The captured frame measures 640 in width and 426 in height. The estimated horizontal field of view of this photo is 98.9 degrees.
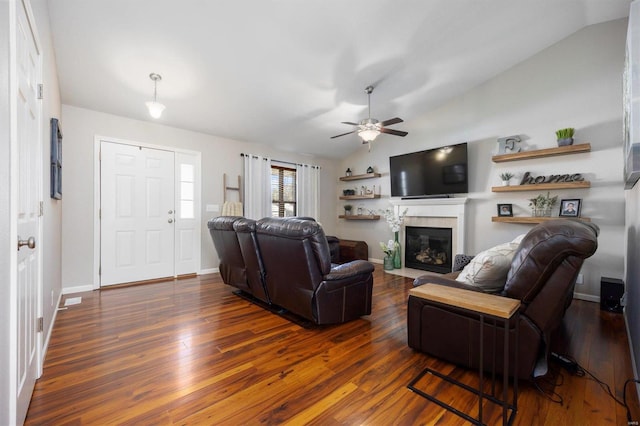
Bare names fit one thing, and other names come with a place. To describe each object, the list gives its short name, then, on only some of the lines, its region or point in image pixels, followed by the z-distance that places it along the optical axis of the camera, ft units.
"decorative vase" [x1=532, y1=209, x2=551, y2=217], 12.60
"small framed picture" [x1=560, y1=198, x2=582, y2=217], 11.87
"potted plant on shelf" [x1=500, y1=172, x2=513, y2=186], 13.83
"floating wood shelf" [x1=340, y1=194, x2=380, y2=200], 20.02
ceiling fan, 12.03
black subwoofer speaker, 10.29
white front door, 13.25
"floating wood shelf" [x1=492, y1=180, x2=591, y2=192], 11.67
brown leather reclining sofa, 7.99
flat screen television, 15.29
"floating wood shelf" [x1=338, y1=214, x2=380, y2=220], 19.90
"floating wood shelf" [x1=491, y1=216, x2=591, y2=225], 12.21
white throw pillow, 6.03
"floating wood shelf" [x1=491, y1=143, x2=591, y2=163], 11.72
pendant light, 10.28
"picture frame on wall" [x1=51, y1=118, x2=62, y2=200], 8.13
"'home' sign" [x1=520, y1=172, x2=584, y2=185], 12.05
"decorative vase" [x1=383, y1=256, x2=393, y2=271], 17.43
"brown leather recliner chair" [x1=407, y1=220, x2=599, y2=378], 4.98
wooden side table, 4.47
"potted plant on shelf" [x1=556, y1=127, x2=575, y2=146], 12.05
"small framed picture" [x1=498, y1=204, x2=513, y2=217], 13.71
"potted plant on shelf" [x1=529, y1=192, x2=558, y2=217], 12.56
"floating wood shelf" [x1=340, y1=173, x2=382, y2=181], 20.04
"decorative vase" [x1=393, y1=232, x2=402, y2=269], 17.66
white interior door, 4.33
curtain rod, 17.57
